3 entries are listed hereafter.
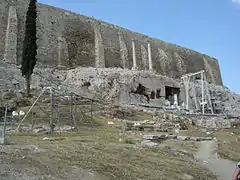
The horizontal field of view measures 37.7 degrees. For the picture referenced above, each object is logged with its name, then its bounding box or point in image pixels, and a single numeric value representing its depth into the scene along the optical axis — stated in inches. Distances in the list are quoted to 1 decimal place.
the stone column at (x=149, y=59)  1666.5
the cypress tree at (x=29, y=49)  850.8
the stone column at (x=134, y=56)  1573.1
